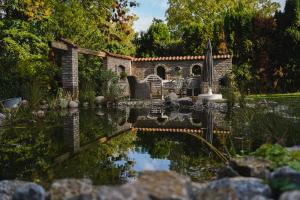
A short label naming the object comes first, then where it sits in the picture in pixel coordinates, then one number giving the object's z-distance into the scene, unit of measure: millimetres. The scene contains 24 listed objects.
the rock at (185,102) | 13867
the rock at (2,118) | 8398
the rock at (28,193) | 2686
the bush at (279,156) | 3104
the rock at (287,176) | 2641
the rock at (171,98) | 14084
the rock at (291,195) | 2102
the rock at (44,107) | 11980
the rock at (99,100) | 14352
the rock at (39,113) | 10168
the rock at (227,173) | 3100
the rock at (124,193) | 2197
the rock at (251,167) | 2951
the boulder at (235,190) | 2416
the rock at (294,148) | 4145
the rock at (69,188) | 2592
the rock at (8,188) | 3058
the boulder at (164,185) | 2250
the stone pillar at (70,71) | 14250
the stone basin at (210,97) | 13791
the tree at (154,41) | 24000
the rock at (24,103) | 10512
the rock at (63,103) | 12914
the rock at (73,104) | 13375
